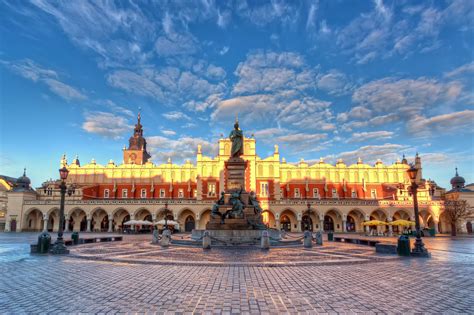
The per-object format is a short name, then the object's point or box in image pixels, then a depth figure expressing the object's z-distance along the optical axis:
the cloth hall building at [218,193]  49.19
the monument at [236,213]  19.86
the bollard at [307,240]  19.61
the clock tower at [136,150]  83.69
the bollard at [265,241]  17.56
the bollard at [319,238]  22.44
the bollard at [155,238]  22.33
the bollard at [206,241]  17.44
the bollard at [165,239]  19.60
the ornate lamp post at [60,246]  15.37
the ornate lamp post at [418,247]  14.93
